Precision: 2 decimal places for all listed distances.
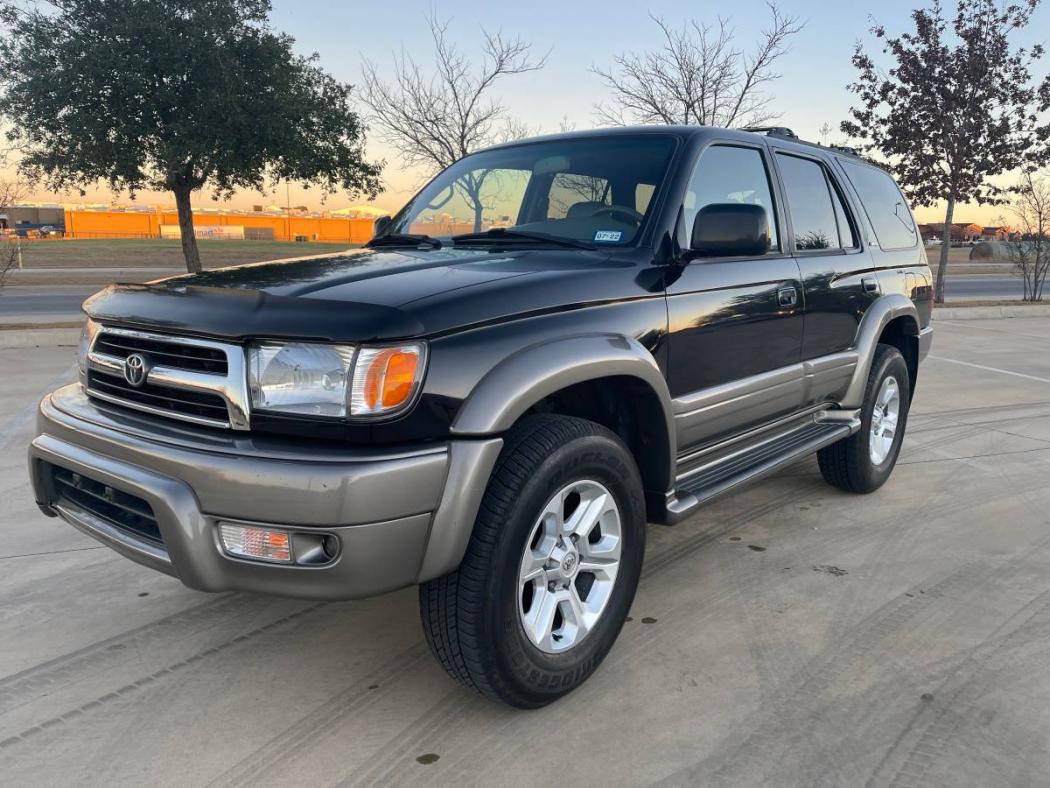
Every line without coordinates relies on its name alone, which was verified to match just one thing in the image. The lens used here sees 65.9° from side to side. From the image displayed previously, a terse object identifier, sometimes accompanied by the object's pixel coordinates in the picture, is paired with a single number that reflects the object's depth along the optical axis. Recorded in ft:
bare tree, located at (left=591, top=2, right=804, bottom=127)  50.78
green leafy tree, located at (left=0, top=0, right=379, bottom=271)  38.55
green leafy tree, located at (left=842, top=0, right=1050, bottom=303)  52.42
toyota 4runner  6.90
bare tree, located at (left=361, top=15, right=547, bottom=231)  50.67
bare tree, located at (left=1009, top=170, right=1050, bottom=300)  56.92
